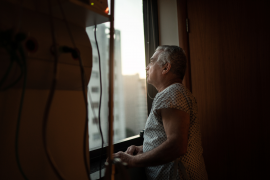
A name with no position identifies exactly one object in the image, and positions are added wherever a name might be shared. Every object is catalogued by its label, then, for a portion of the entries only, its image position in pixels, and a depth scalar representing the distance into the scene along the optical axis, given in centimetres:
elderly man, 86
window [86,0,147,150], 118
